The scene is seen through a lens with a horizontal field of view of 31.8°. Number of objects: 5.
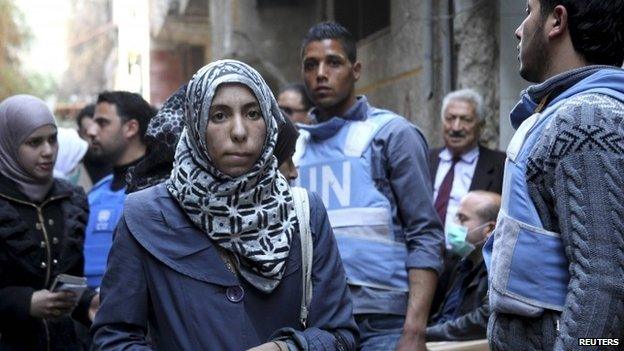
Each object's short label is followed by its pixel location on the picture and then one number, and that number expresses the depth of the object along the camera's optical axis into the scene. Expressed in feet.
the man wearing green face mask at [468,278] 16.05
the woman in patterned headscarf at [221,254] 9.52
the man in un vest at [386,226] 14.06
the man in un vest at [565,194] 8.13
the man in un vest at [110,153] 17.87
